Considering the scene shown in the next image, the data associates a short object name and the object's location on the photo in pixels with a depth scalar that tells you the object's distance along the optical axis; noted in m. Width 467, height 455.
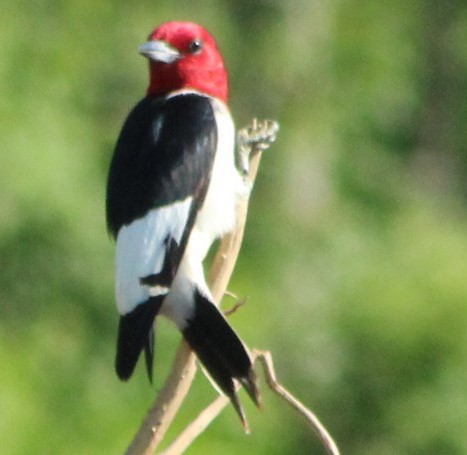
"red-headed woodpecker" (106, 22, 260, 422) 8.86
